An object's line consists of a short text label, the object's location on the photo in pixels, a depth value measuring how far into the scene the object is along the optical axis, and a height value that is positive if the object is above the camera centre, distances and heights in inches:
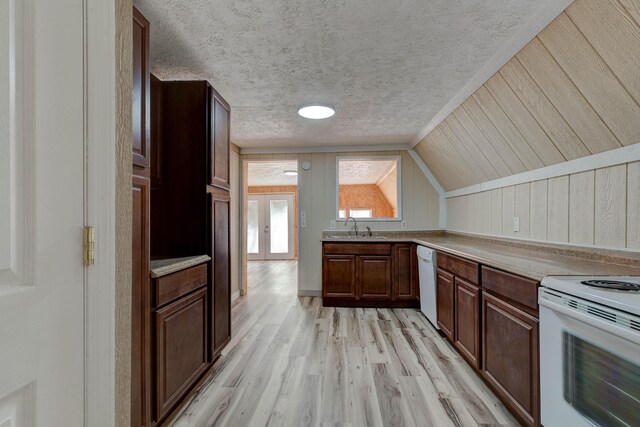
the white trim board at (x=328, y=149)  175.2 +39.0
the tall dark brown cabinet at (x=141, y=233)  55.1 -3.1
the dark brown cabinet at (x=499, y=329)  59.9 -28.4
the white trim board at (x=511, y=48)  59.3 +40.3
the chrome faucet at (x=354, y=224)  174.4 -5.4
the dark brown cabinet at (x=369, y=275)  150.5 -30.4
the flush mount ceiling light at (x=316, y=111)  109.7 +38.7
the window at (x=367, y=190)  255.3 +27.0
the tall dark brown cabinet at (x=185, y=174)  84.2 +11.9
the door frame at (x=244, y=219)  177.8 -1.9
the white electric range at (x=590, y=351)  39.0 -20.6
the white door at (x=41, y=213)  21.7 +0.3
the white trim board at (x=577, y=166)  64.7 +12.4
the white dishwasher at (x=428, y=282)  121.3 -28.5
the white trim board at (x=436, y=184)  173.3 +17.7
